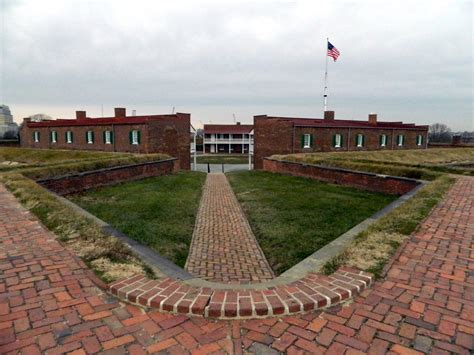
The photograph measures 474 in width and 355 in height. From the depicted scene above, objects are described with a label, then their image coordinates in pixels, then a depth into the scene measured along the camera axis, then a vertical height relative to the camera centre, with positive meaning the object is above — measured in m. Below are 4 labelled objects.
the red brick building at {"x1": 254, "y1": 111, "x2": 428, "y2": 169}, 26.81 +0.36
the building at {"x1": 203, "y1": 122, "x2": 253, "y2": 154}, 57.44 -0.14
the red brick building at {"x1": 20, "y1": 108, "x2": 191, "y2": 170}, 25.70 +0.20
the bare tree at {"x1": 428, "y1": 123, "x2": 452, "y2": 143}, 96.03 +4.08
